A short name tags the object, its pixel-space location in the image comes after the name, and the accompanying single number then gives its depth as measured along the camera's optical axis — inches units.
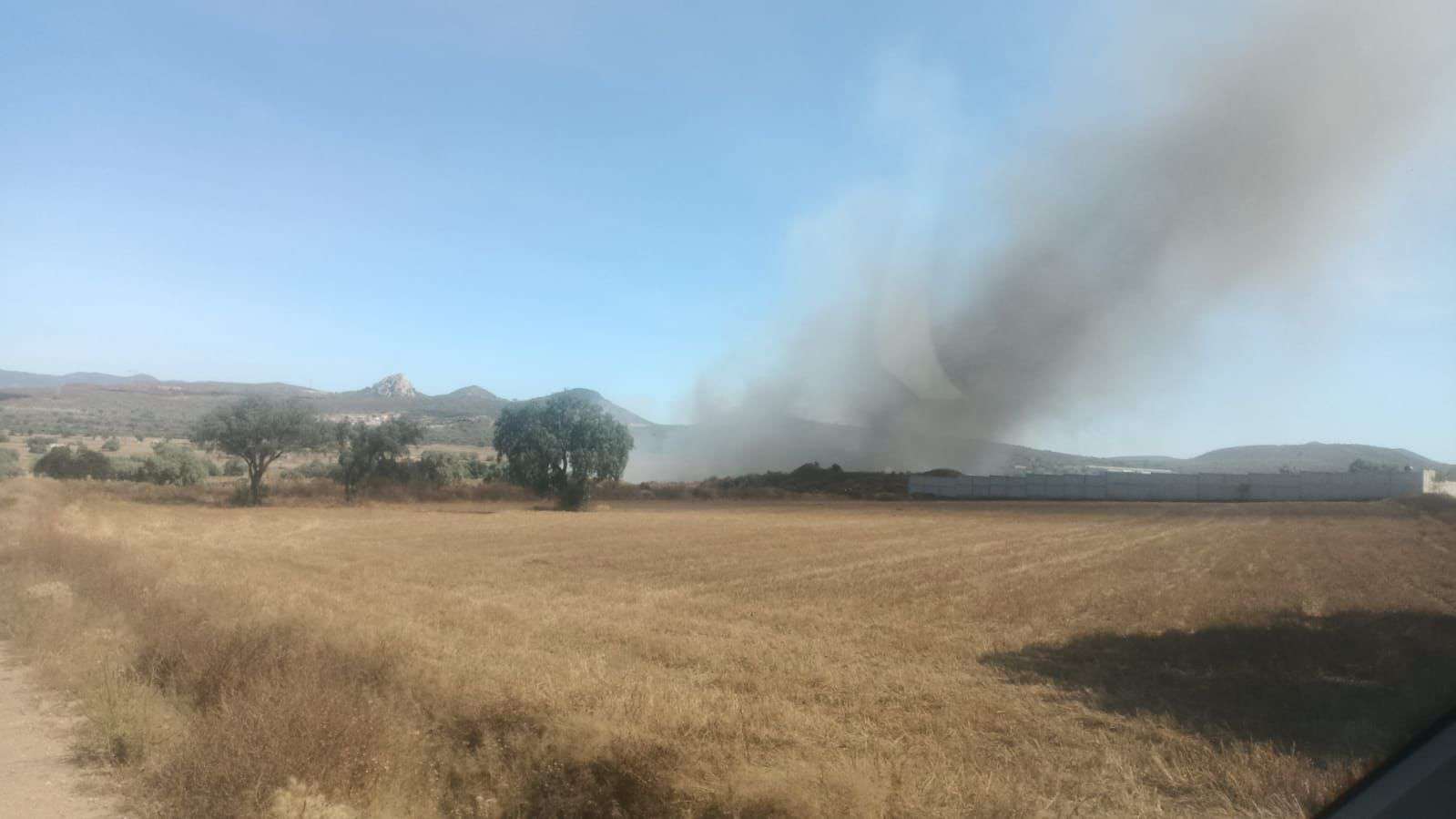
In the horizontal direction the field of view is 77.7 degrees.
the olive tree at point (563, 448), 2733.0
